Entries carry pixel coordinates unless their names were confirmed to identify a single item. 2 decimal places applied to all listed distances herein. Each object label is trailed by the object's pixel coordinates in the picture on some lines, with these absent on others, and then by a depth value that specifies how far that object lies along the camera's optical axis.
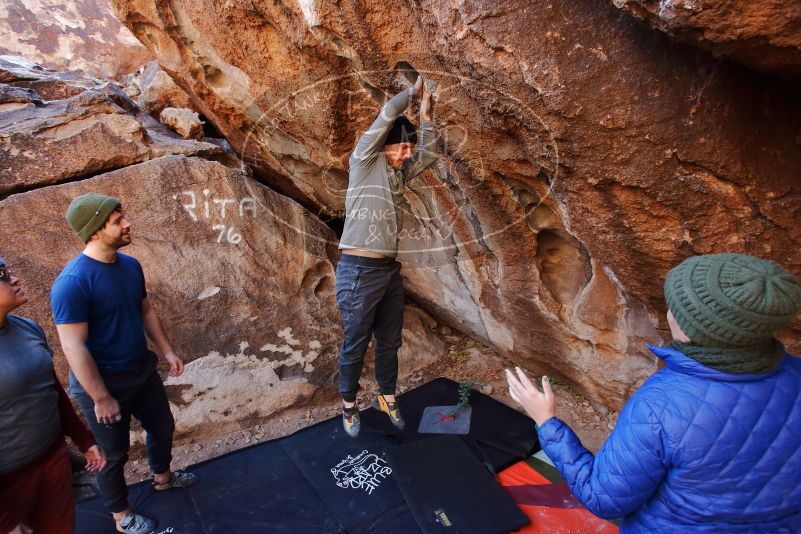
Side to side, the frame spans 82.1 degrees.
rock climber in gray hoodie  2.66
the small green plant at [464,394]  3.59
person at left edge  1.74
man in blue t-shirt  2.11
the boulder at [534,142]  1.86
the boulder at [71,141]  3.47
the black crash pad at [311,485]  2.66
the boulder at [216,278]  3.30
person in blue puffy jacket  1.07
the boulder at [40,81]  4.68
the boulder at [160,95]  5.69
